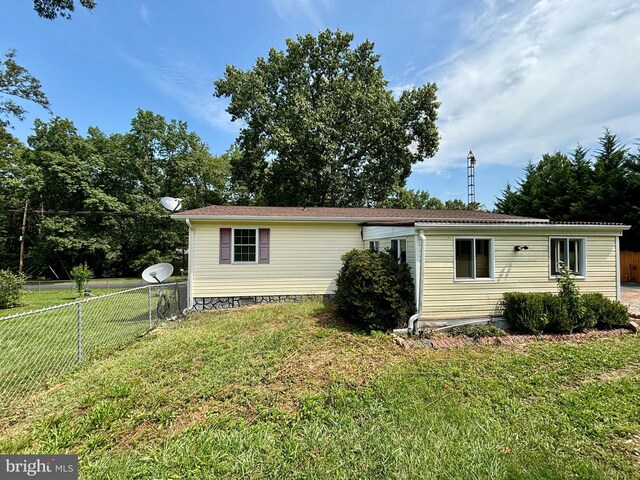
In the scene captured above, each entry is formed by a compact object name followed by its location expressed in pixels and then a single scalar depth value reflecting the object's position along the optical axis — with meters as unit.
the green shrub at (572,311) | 6.21
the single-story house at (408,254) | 6.45
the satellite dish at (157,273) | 8.33
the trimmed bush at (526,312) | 6.14
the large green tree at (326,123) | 17.53
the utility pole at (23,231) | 21.59
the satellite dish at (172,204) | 9.27
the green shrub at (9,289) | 10.56
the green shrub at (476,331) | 6.14
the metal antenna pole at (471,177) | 17.14
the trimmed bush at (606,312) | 6.45
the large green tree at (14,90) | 13.31
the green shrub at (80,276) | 12.73
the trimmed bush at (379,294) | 6.27
